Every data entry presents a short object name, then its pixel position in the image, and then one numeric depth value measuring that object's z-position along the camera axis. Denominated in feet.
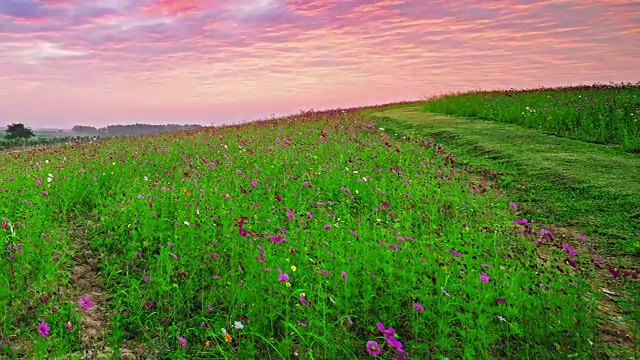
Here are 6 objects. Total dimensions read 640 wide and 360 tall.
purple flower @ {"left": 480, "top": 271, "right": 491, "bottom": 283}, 13.03
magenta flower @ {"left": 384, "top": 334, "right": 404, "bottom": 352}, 10.17
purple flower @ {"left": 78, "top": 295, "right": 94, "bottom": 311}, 12.16
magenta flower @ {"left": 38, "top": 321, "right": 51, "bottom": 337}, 10.48
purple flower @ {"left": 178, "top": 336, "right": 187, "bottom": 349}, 11.32
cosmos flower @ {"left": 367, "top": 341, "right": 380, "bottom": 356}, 9.97
